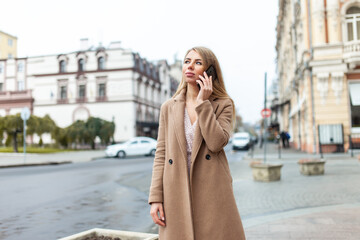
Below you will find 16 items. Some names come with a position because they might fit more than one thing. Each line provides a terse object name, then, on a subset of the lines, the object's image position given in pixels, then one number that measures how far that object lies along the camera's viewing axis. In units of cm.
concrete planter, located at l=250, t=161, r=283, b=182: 1034
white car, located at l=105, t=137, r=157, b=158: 2820
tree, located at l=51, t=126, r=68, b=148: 3550
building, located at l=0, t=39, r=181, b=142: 4669
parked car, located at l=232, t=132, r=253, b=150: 3591
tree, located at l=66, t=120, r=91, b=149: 3741
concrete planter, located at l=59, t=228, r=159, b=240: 314
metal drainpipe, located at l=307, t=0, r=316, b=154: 2127
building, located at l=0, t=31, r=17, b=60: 6281
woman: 219
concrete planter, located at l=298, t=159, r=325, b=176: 1131
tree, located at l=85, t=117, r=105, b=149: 3919
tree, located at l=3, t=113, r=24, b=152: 2798
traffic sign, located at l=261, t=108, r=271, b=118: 1808
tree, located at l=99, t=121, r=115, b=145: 4031
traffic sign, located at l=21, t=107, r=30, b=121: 2083
